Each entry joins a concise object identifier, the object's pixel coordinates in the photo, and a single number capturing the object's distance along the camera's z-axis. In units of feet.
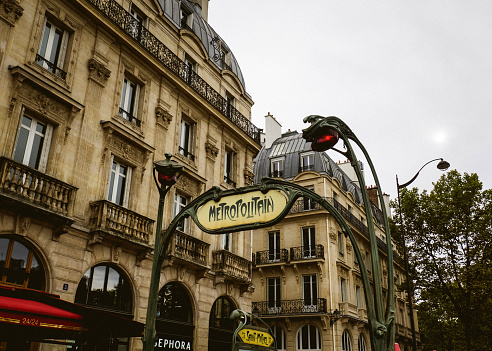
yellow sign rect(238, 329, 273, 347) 25.84
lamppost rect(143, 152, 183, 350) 17.97
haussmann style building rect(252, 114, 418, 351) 94.73
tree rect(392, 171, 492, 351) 74.13
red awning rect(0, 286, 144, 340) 20.70
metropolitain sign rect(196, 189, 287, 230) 16.72
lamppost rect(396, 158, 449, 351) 51.19
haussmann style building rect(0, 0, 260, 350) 38.17
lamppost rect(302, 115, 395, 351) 14.06
